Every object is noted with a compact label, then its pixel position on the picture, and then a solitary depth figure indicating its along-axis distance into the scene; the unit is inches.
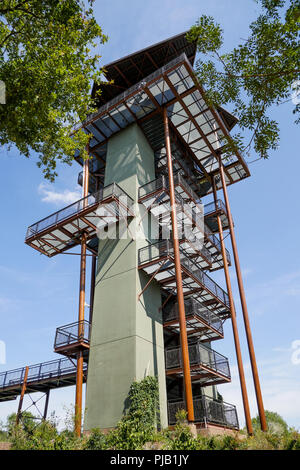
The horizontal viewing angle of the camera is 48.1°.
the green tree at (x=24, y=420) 518.0
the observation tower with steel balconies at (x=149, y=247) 641.6
